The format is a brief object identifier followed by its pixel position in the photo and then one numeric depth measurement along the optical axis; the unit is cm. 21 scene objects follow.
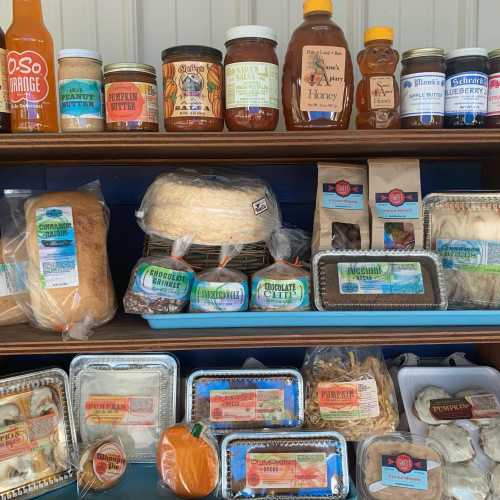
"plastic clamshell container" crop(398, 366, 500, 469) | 122
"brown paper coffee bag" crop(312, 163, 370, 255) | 113
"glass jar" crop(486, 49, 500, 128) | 98
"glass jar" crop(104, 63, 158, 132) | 95
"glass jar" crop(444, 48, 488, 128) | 97
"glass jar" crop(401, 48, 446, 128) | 97
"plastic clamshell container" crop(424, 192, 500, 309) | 107
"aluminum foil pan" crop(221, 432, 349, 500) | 105
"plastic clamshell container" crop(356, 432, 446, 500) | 106
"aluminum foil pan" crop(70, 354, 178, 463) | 114
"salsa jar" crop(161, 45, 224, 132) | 94
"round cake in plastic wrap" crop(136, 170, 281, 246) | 100
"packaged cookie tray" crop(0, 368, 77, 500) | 104
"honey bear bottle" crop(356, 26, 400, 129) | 100
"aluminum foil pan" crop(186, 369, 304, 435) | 113
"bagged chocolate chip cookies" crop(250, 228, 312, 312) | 103
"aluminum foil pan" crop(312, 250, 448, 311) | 104
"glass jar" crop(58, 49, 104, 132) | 96
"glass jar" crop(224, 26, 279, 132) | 94
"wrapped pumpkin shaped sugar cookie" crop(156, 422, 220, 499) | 103
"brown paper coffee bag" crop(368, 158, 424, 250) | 111
